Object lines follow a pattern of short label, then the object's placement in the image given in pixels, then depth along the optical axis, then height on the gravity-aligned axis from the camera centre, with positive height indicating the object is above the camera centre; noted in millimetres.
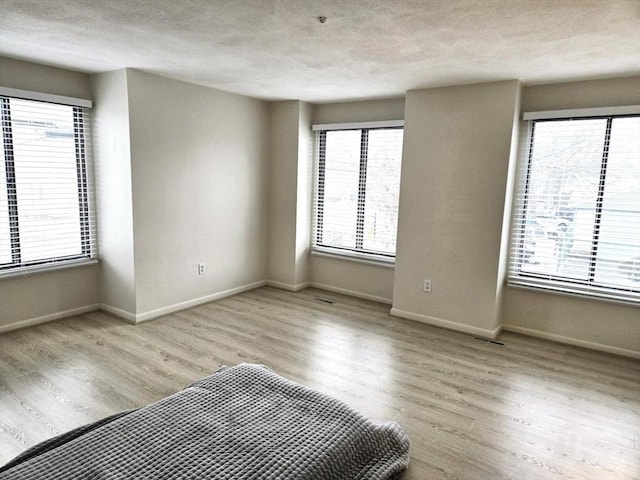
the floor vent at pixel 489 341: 3814 -1358
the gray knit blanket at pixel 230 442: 1490 -1017
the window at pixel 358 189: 4785 +16
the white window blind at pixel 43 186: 3564 -42
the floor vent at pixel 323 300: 4931 -1321
